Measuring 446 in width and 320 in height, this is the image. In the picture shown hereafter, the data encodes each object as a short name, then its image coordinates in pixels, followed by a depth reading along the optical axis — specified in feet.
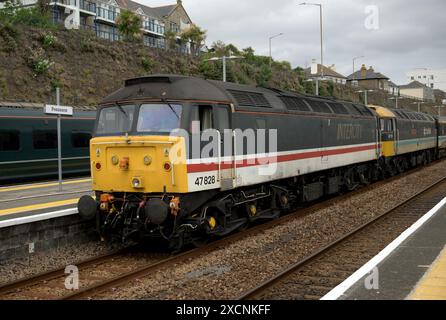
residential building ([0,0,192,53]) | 189.37
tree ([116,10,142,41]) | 142.23
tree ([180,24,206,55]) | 173.47
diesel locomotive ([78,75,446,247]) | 31.01
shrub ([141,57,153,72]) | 131.53
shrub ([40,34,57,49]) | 110.01
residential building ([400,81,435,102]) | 406.87
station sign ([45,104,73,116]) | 40.81
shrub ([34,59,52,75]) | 101.86
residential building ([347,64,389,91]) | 331.04
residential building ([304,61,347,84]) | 332.39
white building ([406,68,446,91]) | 470.92
